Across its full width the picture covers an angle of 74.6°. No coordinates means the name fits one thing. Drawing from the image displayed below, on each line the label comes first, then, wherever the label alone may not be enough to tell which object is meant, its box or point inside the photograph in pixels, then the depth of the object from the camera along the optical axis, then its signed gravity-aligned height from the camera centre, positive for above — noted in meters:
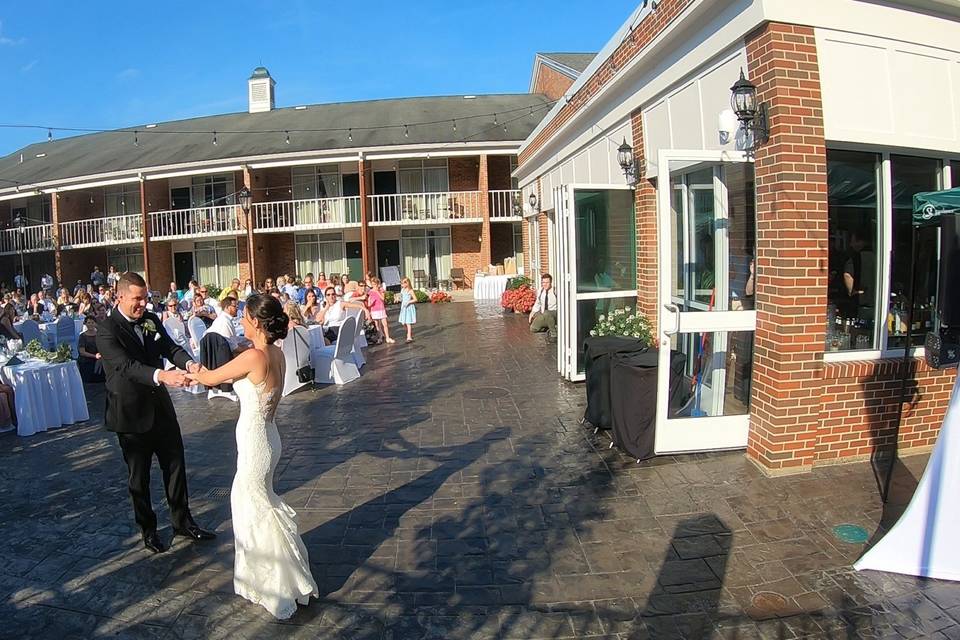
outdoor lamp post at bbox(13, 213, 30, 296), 21.78 +2.50
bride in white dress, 3.39 -1.11
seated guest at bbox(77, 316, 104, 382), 9.82 -0.89
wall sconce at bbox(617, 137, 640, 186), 8.22 +1.53
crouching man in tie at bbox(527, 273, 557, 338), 12.77 -0.59
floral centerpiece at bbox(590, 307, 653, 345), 7.25 -0.56
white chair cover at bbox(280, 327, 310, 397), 8.77 -0.90
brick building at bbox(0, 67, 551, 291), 24.05 +4.11
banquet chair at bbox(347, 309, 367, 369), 9.93 -1.01
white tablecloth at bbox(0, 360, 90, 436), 7.26 -1.12
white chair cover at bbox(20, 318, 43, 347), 11.89 -0.54
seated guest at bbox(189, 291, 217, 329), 10.93 -0.28
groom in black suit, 4.05 -0.68
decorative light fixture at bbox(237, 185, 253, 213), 19.25 +2.98
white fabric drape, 3.46 -1.46
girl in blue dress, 13.57 -0.45
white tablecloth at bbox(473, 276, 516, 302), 21.91 -0.11
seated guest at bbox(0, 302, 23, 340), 10.88 -0.39
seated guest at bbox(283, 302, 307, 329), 8.92 -0.33
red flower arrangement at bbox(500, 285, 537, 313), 17.17 -0.45
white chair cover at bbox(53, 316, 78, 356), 12.45 -0.63
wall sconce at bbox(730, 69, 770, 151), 4.91 +1.30
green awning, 4.15 +0.41
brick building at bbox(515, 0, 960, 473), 4.90 +0.48
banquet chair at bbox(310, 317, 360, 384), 9.23 -1.03
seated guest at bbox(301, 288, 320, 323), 11.35 -0.31
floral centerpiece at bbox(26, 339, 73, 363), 7.90 -0.67
